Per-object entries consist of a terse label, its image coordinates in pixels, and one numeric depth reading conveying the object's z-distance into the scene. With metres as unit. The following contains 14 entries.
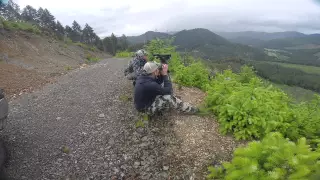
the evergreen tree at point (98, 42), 61.76
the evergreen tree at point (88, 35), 61.50
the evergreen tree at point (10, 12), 50.02
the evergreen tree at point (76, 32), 60.05
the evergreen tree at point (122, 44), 64.93
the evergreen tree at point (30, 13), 53.50
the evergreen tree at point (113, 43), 60.80
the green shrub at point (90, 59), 22.05
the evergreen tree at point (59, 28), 54.59
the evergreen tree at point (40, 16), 54.45
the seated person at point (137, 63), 6.94
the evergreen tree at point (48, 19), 53.98
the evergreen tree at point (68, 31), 58.79
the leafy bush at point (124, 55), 27.25
